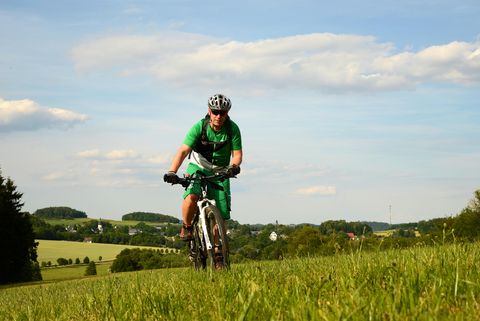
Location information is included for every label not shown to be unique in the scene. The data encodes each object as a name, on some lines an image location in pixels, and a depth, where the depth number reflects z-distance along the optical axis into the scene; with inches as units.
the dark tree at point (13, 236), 2246.6
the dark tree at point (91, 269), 3136.6
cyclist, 366.0
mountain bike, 350.9
